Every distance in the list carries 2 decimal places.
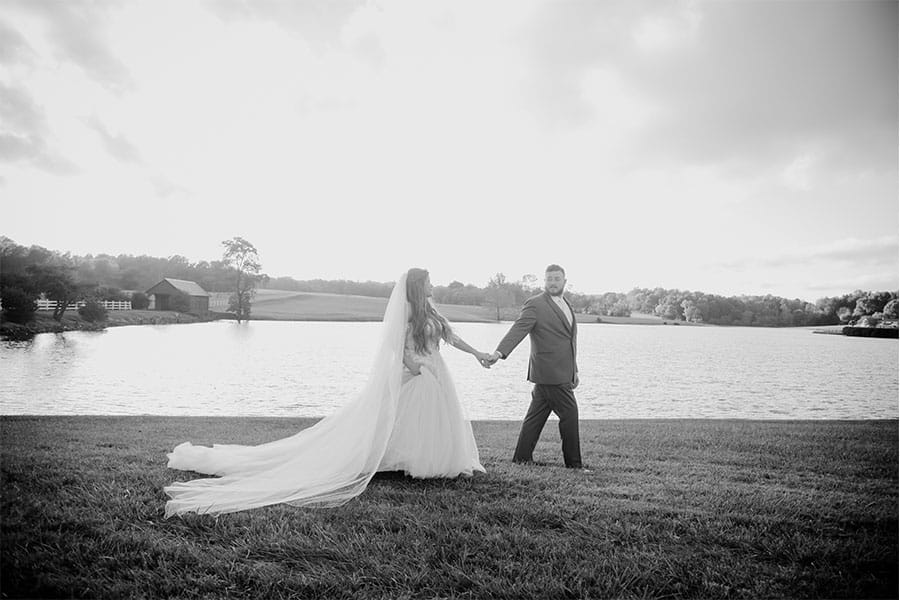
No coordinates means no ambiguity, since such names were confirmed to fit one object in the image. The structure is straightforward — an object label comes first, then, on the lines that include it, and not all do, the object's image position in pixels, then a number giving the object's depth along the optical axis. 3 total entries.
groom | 6.09
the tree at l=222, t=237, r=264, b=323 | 43.88
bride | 4.68
